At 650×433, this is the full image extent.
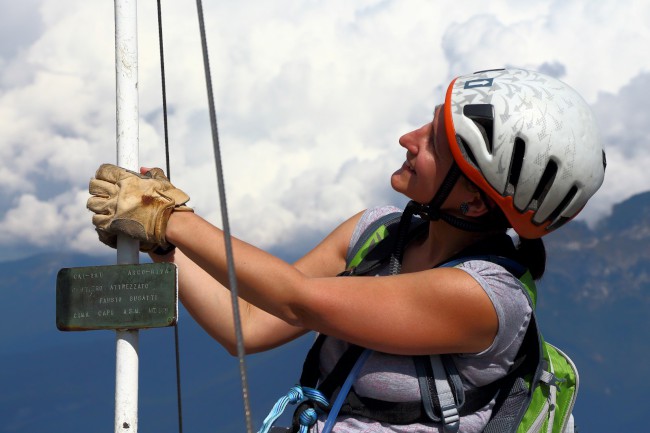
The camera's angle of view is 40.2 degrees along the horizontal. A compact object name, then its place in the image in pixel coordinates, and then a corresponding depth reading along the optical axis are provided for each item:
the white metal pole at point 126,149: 3.33
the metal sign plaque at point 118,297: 3.27
